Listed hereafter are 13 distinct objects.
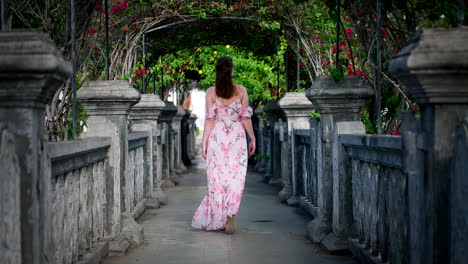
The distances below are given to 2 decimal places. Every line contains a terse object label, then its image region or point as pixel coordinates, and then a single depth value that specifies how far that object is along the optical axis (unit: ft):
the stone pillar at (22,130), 11.02
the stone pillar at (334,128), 20.97
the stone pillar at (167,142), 43.68
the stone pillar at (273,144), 45.52
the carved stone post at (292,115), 36.40
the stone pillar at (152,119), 34.54
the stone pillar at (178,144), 57.78
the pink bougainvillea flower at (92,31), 30.85
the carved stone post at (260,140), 59.82
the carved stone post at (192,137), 83.85
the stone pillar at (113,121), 21.44
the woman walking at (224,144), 25.85
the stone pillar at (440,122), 10.99
